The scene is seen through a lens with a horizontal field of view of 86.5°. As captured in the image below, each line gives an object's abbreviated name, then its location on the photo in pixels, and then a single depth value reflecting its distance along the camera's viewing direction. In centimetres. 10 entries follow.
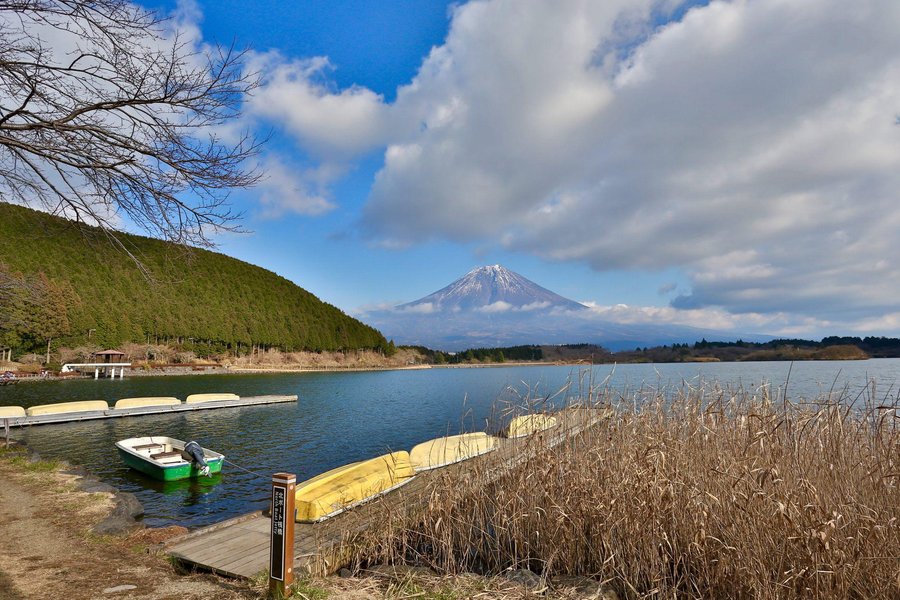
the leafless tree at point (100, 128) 525
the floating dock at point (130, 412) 2200
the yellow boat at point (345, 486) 816
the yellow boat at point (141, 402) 2615
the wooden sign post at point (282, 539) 446
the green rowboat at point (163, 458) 1286
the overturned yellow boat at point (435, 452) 1159
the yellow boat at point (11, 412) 2142
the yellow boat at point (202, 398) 3018
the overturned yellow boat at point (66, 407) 2233
